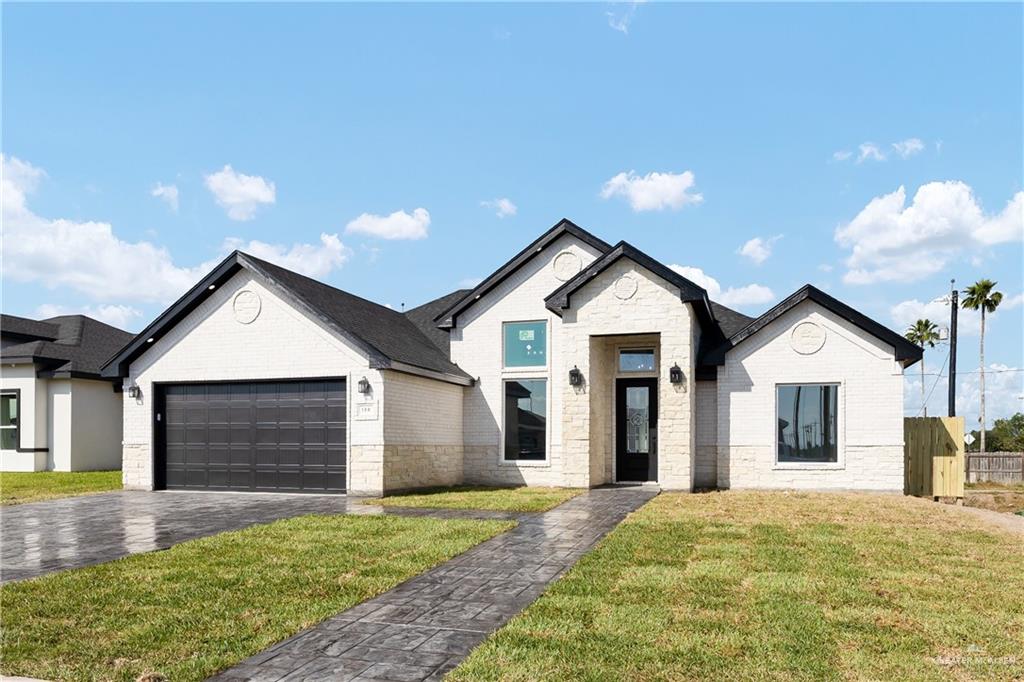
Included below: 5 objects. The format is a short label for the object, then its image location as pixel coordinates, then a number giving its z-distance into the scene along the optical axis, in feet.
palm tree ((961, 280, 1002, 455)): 156.87
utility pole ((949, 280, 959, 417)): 95.77
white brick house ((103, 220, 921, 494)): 53.47
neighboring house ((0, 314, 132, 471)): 76.59
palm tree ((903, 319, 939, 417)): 208.64
